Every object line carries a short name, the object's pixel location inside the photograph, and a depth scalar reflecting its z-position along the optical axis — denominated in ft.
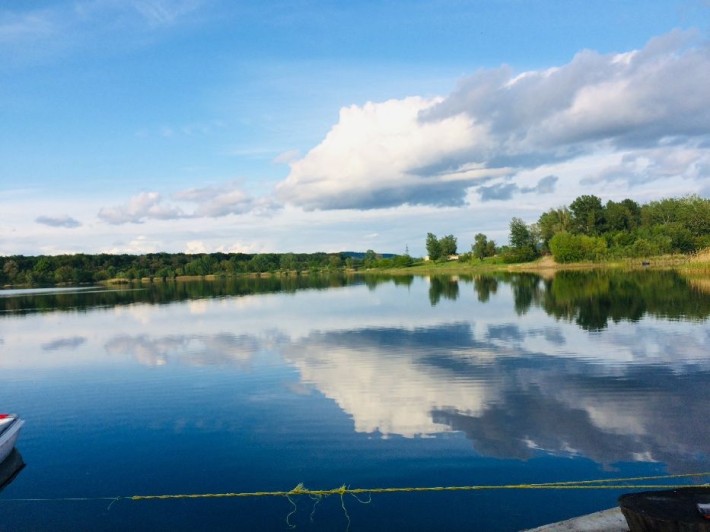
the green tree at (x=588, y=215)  449.89
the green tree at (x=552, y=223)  461.78
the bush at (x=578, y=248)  395.71
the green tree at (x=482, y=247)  543.39
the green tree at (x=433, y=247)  620.90
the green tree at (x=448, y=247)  618.44
